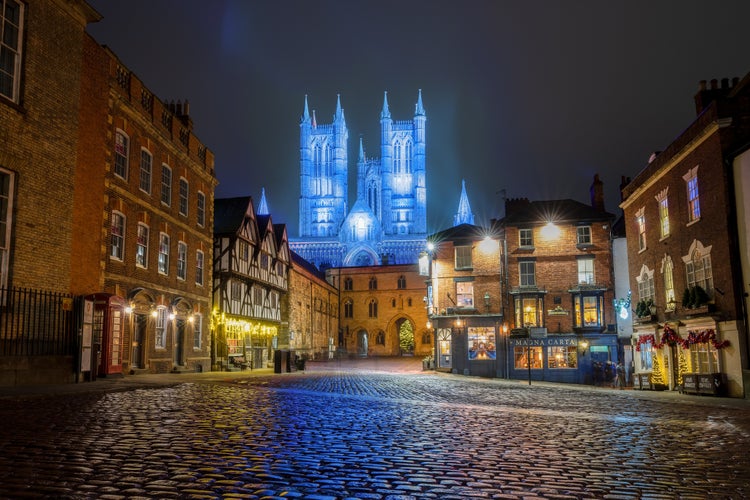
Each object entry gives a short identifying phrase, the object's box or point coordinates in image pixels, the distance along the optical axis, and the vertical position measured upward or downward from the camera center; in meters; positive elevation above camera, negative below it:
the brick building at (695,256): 18.86 +2.62
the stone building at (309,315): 50.09 +1.77
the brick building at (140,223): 19.06 +4.21
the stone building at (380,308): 78.44 +3.18
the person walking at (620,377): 26.89 -2.00
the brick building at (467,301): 37.97 +1.95
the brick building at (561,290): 36.41 +2.47
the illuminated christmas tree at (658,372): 23.55 -1.60
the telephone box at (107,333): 18.12 +0.06
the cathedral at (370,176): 126.00 +32.58
